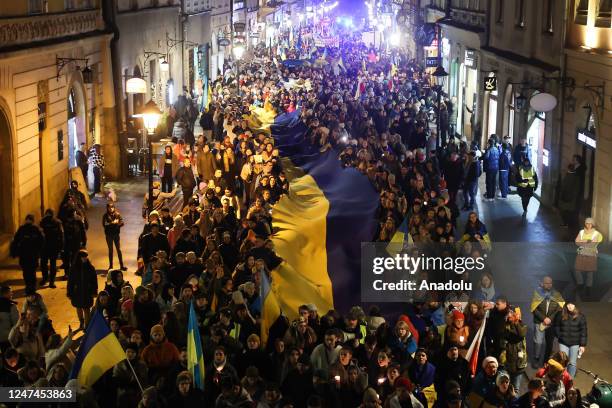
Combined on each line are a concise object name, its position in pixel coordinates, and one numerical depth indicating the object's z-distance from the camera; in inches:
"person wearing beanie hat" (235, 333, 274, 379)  479.5
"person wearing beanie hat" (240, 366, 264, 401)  432.8
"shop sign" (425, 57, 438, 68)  1699.1
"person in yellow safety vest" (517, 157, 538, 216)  1018.7
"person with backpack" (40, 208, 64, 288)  749.9
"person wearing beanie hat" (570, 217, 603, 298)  719.7
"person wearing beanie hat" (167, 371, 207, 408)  425.4
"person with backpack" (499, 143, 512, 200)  1117.1
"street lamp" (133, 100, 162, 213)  807.7
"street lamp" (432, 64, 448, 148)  1359.9
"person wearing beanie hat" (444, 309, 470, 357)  518.3
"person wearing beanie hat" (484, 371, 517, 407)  445.1
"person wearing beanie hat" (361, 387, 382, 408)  409.4
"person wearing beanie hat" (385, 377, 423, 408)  423.5
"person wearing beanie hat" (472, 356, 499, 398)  465.1
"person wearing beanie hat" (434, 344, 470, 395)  489.1
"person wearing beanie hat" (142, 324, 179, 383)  468.1
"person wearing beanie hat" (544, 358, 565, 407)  460.4
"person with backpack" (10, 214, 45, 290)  723.4
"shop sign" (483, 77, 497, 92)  1382.9
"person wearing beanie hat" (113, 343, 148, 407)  448.1
